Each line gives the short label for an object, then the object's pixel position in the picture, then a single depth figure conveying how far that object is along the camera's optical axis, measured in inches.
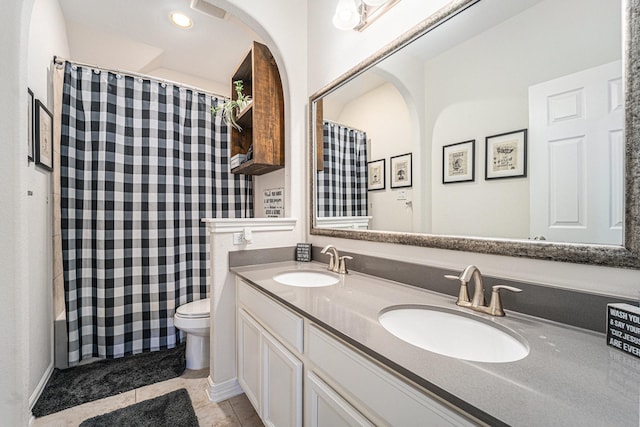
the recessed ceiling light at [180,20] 79.5
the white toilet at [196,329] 72.7
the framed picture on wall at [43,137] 61.7
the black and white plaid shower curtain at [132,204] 76.7
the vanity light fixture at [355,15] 53.4
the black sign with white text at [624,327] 22.9
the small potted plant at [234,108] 80.4
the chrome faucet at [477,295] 33.1
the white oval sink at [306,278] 57.1
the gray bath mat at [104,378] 63.1
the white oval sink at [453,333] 29.4
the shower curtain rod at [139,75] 73.9
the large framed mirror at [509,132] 27.3
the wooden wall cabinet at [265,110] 73.8
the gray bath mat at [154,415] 56.2
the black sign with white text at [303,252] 70.6
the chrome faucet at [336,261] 57.6
